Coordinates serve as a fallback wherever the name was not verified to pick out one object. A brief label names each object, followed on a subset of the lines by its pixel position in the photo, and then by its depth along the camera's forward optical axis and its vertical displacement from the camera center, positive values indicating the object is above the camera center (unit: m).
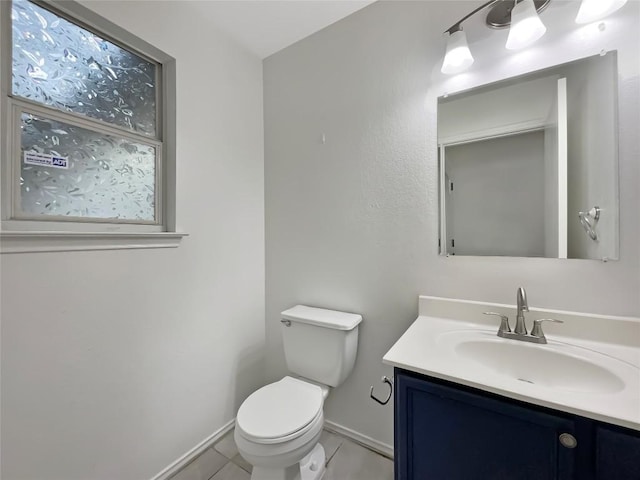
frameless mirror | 0.99 +0.30
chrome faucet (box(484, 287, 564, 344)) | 0.99 -0.34
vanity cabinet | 0.63 -0.54
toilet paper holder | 1.38 -0.80
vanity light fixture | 1.01 +0.83
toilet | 1.06 -0.75
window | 0.97 +0.49
